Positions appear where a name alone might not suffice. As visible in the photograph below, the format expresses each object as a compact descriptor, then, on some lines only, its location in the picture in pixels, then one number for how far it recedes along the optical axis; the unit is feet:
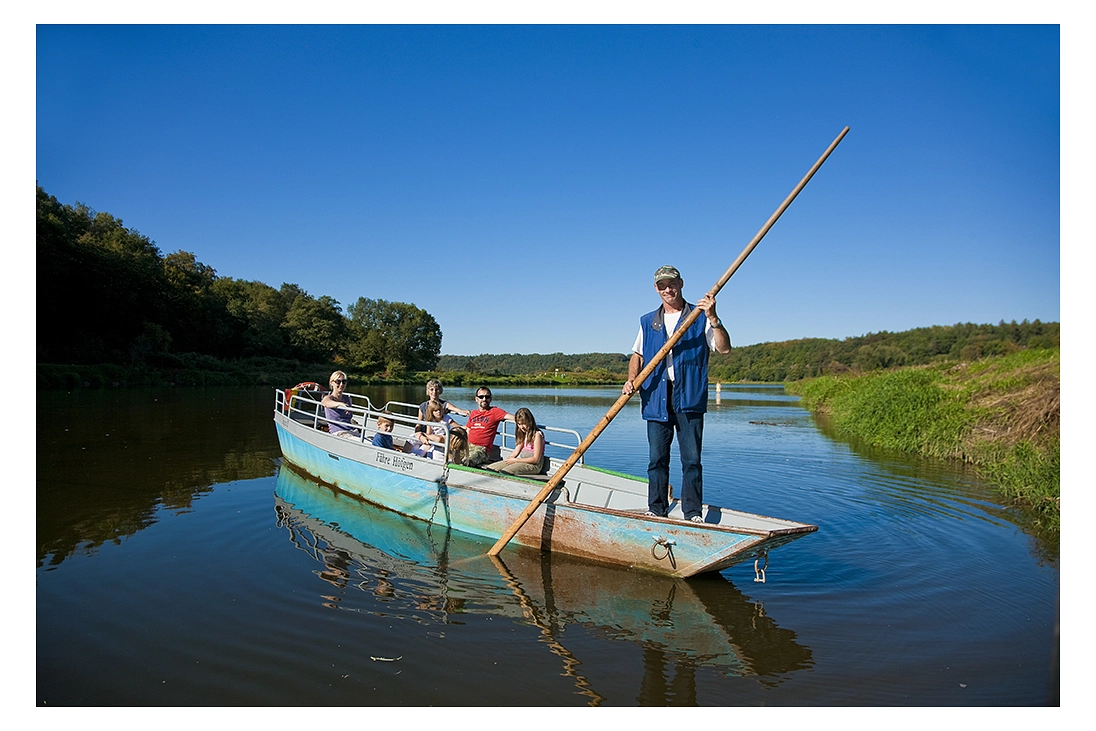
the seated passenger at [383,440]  32.19
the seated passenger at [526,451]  26.48
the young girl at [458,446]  26.78
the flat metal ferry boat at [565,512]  19.56
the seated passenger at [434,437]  28.91
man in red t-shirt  29.43
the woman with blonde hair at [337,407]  36.38
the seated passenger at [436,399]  34.09
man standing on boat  19.76
